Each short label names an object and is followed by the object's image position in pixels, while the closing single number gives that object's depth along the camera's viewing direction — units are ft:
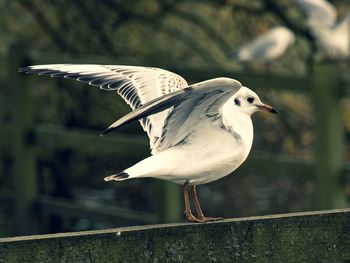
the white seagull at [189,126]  30.91
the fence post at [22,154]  63.16
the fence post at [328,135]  51.65
